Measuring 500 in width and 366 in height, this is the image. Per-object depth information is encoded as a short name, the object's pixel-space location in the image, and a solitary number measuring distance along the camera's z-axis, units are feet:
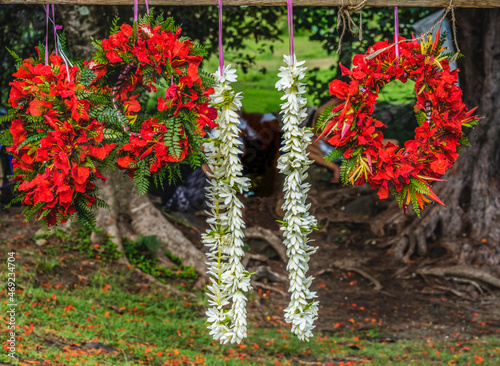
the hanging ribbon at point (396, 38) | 22.89
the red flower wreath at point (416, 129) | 22.39
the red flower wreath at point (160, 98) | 21.72
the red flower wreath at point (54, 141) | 21.44
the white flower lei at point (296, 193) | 22.24
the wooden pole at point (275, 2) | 23.38
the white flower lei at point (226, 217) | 22.24
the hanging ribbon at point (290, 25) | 22.41
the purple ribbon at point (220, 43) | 22.16
